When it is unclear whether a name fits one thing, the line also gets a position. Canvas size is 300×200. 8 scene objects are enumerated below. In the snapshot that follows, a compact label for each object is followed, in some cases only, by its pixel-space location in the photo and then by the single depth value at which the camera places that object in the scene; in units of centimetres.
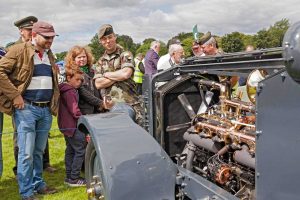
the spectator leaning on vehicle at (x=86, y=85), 508
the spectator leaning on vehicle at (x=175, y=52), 677
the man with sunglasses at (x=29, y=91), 424
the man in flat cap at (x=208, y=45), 538
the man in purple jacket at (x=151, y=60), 895
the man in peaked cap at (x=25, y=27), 533
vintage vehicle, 201
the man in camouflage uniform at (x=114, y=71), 475
